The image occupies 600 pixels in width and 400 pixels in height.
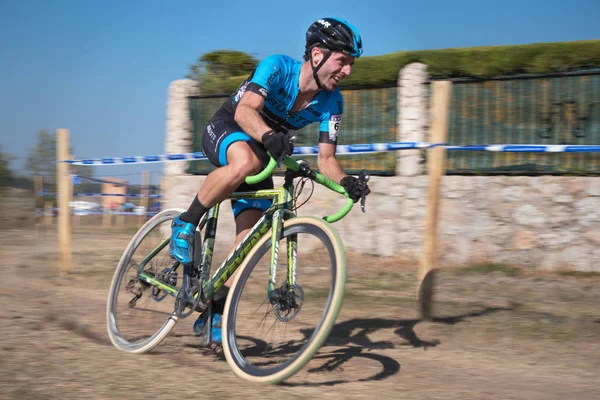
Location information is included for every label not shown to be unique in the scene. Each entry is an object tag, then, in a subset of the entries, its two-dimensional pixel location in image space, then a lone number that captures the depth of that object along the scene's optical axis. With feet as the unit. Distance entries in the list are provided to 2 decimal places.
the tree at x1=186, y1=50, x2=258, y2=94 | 41.55
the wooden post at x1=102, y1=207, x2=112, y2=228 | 59.87
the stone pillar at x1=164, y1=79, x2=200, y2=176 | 40.86
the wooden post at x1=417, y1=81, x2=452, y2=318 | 18.37
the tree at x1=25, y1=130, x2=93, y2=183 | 118.52
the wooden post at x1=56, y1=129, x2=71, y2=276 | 28.07
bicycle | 11.53
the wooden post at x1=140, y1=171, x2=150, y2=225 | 58.90
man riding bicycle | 12.80
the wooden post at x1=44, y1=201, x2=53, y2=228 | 58.65
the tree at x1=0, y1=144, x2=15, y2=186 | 62.23
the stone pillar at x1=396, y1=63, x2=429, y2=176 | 34.17
